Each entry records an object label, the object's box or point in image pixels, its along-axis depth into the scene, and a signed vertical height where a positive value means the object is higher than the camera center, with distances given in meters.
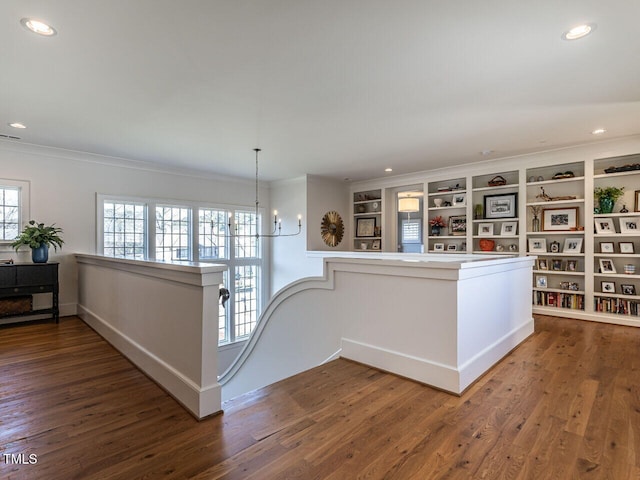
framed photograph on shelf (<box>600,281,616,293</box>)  4.78 -0.66
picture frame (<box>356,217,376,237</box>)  7.51 +0.33
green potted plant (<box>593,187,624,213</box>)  4.68 +0.60
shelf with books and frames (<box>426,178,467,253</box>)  6.22 +0.49
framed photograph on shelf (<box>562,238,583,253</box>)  5.04 -0.07
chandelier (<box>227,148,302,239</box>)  6.92 +0.22
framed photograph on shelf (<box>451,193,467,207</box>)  6.15 +0.77
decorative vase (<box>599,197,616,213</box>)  4.69 +0.50
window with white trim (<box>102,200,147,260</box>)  5.52 +0.23
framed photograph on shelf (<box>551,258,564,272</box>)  5.20 -0.38
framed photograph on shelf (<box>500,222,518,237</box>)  5.62 +0.20
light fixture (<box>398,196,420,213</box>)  5.40 +0.60
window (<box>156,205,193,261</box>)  6.11 +0.17
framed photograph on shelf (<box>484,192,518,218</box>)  5.61 +0.60
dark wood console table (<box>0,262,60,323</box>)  4.23 -0.49
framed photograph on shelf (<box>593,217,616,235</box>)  4.74 +0.21
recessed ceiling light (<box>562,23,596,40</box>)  2.13 +1.34
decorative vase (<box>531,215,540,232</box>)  5.40 +0.27
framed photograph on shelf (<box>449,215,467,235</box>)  6.19 +0.30
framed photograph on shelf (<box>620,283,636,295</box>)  4.65 -0.67
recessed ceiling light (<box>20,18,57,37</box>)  2.07 +1.35
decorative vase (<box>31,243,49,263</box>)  4.52 -0.15
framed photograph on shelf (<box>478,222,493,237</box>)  5.89 +0.21
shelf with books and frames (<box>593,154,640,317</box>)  4.59 +0.06
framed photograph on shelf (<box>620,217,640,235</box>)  4.56 +0.21
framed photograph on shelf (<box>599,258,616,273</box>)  4.75 -0.36
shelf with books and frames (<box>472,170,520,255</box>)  5.64 +0.47
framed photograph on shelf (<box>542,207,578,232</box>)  5.10 +0.33
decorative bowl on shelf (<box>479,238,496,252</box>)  5.91 -0.07
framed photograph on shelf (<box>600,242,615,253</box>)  4.77 -0.10
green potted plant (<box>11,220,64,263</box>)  4.44 +0.04
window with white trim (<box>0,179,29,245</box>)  4.64 +0.49
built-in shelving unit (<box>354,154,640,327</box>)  4.67 +0.20
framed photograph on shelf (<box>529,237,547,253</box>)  5.39 -0.07
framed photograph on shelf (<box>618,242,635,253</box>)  4.58 -0.09
